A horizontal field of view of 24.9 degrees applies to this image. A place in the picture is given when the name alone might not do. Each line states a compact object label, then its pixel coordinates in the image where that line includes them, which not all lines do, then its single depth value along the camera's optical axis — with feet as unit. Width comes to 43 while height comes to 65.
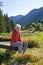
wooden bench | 16.35
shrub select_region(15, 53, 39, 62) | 15.43
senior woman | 15.99
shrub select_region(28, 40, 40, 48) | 24.74
